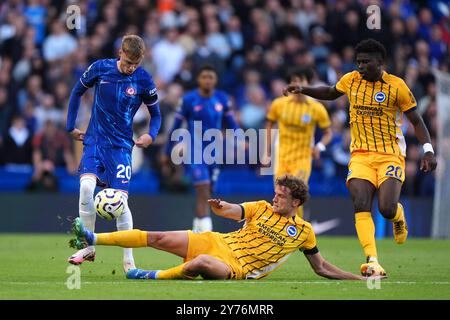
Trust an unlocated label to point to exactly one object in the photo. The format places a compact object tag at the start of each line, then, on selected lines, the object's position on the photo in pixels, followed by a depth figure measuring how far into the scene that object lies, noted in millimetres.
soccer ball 9945
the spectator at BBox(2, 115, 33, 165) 19266
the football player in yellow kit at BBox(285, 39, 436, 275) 10906
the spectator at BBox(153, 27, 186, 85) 20969
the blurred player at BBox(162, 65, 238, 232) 16219
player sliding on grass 9609
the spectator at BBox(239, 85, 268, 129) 20219
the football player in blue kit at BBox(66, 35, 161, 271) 10742
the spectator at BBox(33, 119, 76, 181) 19266
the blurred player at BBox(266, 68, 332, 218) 15766
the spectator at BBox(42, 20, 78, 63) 20859
